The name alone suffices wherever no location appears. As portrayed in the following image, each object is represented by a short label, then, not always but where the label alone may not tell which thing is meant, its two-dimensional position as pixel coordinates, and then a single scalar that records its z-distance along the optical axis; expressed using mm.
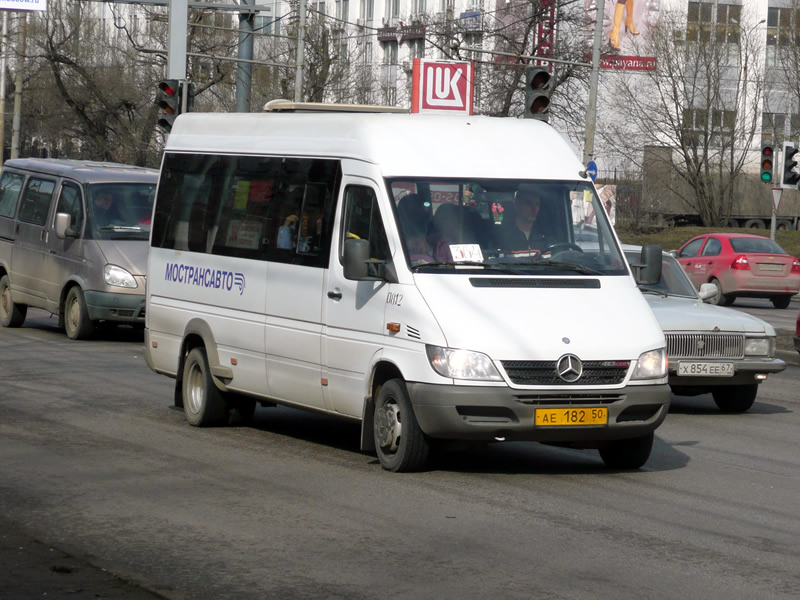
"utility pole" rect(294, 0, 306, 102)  40781
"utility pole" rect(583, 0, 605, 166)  38000
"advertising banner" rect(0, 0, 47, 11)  45719
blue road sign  35144
